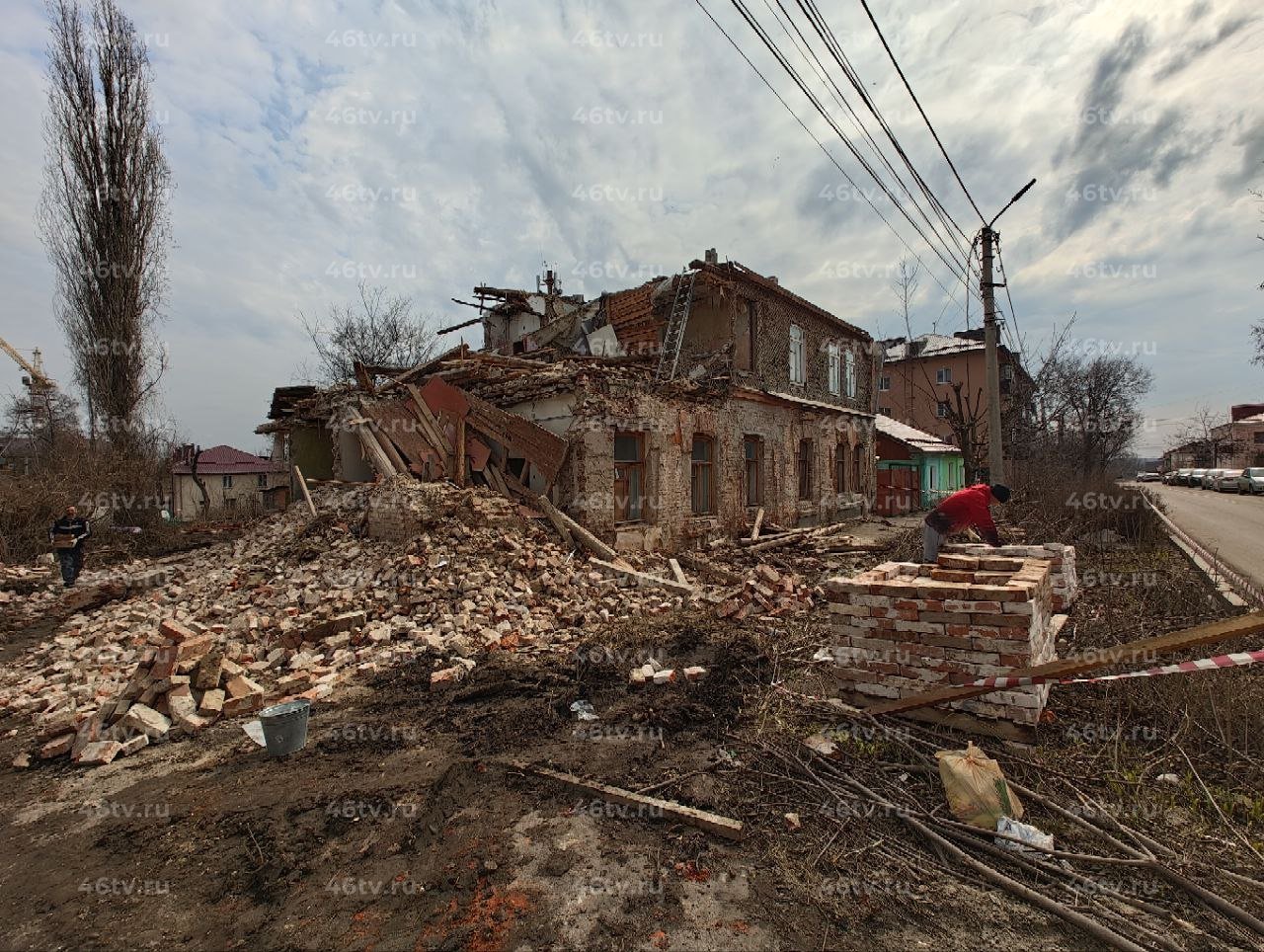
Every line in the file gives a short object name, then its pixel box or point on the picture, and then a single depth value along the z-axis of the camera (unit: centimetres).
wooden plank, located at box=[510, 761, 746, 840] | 336
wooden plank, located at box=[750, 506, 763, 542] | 1484
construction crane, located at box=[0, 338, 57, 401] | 2989
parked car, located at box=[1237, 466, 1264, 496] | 3011
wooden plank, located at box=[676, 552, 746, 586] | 1101
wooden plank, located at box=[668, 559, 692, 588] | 1066
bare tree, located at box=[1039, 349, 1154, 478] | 2791
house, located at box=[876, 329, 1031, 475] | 3650
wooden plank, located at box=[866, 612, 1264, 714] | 313
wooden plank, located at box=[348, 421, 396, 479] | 1146
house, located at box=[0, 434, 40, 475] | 1790
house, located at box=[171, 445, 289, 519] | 3459
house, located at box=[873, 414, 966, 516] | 2531
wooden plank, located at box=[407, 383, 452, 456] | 1148
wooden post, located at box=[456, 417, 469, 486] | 1114
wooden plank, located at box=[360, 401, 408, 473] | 1173
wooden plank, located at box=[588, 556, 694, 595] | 993
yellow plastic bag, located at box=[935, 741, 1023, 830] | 325
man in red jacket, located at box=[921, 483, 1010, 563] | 682
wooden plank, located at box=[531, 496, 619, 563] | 1080
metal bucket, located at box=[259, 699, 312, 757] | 459
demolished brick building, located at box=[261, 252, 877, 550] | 1149
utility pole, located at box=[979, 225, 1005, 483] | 1218
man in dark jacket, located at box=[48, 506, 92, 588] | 1110
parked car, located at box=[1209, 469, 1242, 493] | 3259
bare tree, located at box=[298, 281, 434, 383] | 2808
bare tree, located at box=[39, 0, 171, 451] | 1582
